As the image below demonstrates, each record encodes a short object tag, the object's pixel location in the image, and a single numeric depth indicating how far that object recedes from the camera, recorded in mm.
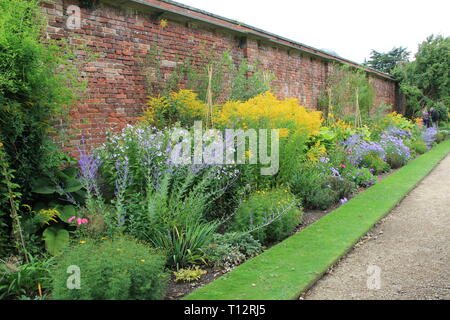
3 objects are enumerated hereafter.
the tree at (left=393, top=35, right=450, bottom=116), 20359
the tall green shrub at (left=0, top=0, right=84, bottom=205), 3443
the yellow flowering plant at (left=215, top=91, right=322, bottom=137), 5484
